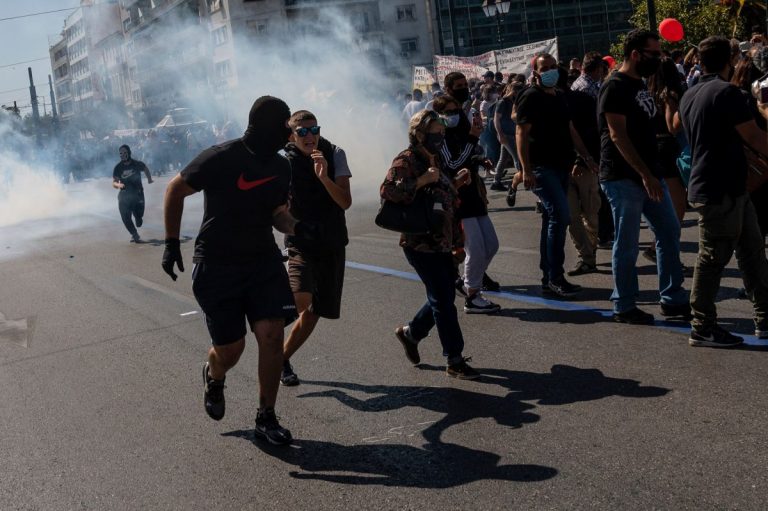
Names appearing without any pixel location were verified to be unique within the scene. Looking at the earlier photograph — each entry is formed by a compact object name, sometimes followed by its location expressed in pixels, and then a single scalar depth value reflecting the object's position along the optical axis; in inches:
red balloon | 424.2
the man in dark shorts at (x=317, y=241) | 215.5
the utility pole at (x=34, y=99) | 3110.2
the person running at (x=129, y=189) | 610.9
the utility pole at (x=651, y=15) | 693.9
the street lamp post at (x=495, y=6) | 979.9
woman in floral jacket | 207.8
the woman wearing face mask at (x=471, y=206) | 261.0
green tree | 1275.8
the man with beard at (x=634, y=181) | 230.5
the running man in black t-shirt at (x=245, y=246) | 179.6
